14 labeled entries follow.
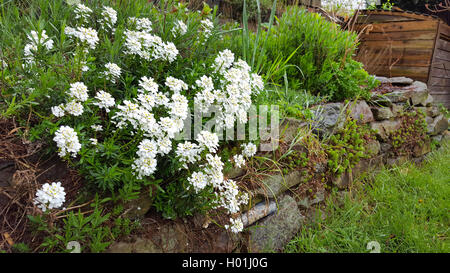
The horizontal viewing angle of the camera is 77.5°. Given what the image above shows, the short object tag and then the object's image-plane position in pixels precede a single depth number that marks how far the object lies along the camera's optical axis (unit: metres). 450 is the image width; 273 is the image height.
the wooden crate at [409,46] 5.28
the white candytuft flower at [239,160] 1.82
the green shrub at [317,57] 3.27
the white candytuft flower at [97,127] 1.50
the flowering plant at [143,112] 1.40
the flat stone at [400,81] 4.34
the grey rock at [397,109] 3.67
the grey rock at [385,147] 3.37
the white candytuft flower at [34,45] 1.51
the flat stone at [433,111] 4.45
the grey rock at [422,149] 3.83
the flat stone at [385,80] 4.31
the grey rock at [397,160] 3.46
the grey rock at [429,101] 4.40
